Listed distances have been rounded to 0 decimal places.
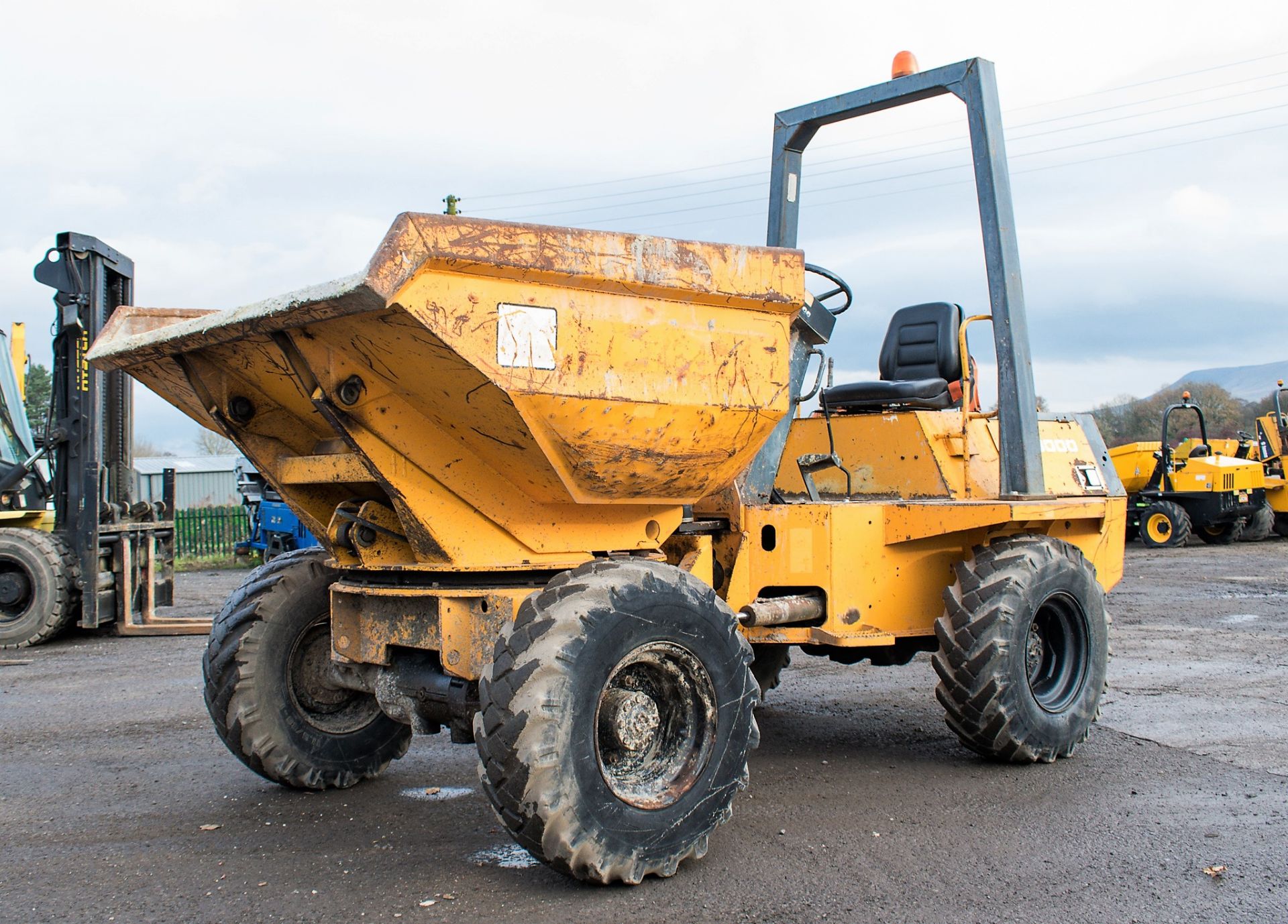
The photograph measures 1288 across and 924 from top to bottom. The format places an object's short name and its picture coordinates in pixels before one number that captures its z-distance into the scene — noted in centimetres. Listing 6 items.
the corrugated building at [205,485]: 4154
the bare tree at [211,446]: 5088
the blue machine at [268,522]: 1652
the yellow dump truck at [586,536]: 346
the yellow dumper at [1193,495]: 1991
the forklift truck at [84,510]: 948
